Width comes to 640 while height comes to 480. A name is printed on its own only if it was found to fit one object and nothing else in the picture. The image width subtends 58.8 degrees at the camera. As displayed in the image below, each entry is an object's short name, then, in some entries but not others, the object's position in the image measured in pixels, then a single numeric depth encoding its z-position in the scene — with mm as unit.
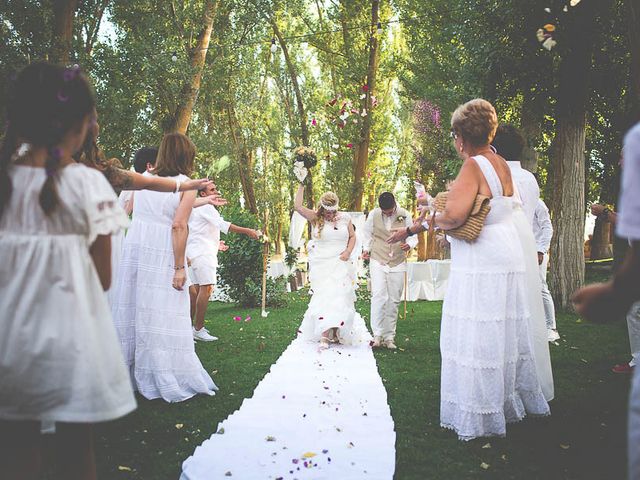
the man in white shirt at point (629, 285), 1586
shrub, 13555
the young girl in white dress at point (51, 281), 2039
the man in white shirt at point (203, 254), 8789
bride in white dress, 8484
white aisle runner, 3611
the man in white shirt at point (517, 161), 5164
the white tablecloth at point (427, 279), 15398
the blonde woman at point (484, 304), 4105
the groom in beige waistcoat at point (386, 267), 8367
